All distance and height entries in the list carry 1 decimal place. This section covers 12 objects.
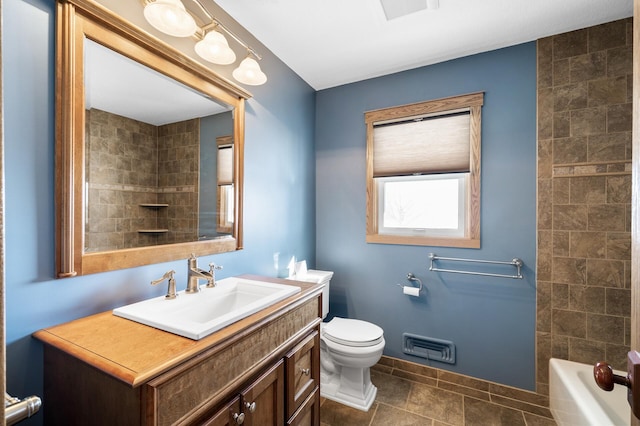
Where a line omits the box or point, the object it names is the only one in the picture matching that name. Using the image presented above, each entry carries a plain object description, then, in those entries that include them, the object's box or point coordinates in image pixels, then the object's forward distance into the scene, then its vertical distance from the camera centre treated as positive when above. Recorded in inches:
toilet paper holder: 91.2 -21.2
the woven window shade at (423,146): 87.3 +20.6
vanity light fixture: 45.1 +30.7
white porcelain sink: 38.4 -15.4
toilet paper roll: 88.6 -24.4
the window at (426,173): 86.1 +11.9
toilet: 76.8 -39.9
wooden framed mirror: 40.9 +9.5
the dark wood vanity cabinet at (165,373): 30.2 -19.6
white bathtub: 55.7 -39.7
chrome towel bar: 79.7 -14.7
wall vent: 87.7 -42.4
